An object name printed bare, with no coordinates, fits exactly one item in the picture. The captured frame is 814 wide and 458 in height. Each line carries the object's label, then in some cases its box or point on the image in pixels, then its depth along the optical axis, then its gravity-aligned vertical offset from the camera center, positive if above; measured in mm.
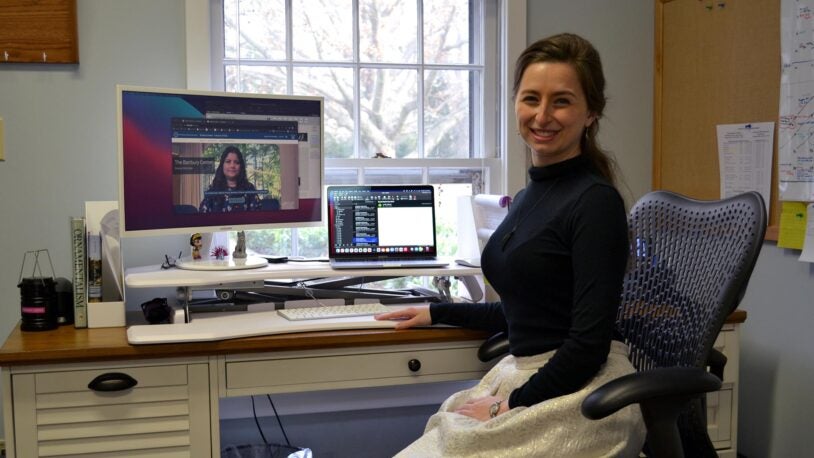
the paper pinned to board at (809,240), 2205 -142
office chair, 1326 -220
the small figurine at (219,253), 2260 -169
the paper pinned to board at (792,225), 2248 -100
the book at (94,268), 1993 -186
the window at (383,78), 2539 +393
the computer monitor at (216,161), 2025 +97
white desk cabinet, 1777 -512
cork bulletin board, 2361 +367
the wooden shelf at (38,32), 2252 +487
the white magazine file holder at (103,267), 2000 -186
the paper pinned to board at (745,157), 2352 +108
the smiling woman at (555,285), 1438 -182
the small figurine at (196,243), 2248 -139
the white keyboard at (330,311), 2049 -319
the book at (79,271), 1983 -194
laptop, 2309 -92
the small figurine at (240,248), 2229 -154
